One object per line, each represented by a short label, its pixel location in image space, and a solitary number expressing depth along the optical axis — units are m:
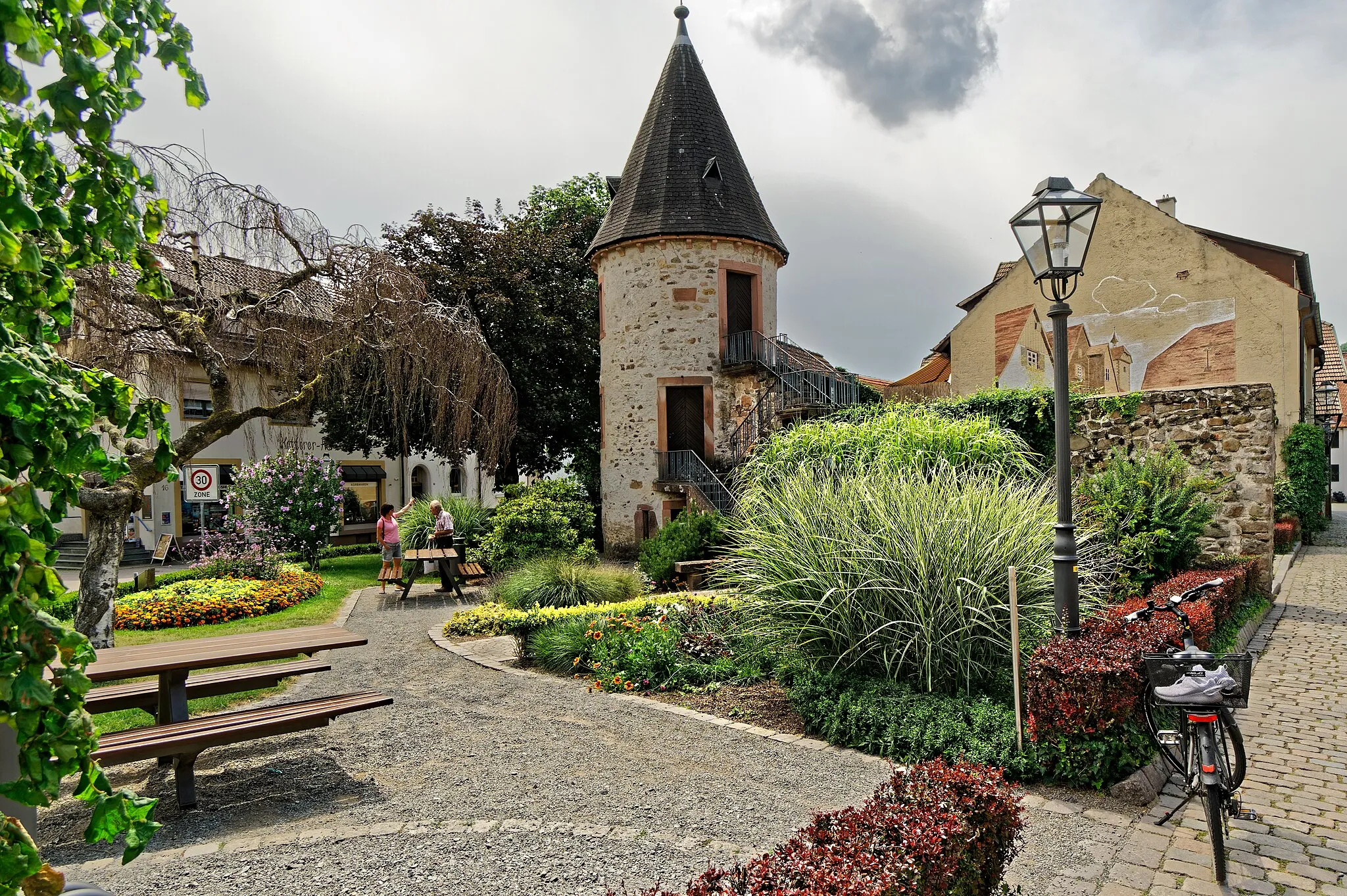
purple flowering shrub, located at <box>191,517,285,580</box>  13.56
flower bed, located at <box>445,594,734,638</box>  8.21
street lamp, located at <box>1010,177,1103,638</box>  5.19
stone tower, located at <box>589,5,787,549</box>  19.38
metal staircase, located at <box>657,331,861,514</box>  17.66
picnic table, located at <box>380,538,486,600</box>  12.97
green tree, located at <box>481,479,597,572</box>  13.80
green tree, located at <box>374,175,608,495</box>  20.98
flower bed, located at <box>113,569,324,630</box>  10.66
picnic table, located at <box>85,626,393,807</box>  4.28
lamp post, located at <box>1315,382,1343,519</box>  26.96
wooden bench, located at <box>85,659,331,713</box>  4.92
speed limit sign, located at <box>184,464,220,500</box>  13.09
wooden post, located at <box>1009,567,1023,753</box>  4.75
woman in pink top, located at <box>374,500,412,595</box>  14.55
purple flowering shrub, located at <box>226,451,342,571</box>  15.67
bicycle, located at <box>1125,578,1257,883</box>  3.71
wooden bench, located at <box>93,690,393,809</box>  4.11
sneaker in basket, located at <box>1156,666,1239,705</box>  3.88
